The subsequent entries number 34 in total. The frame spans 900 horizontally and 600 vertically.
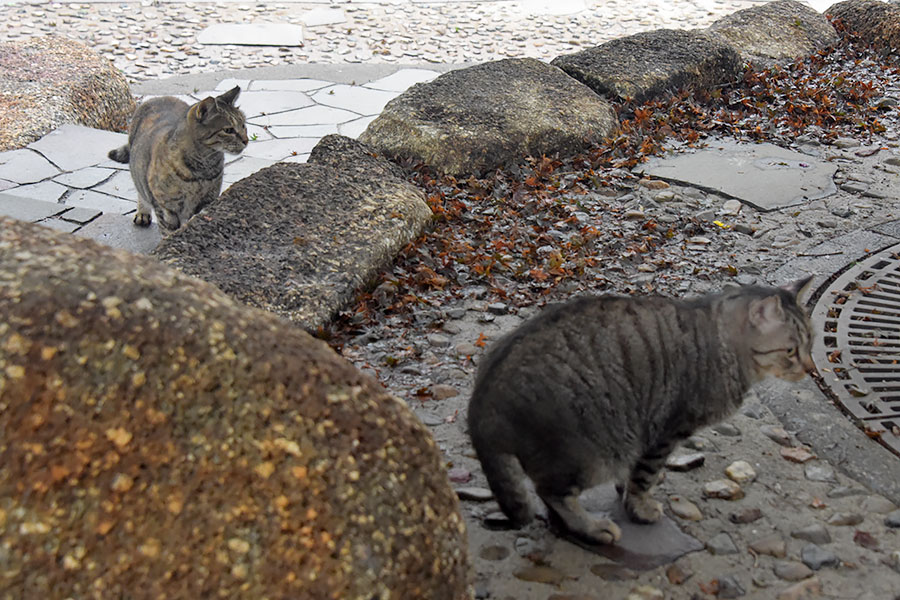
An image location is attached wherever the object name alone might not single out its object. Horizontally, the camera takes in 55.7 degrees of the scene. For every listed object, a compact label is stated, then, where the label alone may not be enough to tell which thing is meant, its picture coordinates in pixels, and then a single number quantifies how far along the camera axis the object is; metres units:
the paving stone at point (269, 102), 7.94
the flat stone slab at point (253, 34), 9.68
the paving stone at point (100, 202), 6.25
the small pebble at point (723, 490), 3.27
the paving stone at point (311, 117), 7.70
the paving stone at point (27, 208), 5.81
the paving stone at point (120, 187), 6.55
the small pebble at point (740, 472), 3.36
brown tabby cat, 5.77
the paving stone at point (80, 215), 5.89
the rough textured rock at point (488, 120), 5.92
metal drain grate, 3.61
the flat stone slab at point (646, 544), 2.95
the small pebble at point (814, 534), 3.03
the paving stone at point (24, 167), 6.48
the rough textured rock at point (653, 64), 7.12
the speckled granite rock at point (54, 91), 7.21
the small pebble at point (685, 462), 3.42
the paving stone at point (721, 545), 3.00
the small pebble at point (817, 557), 2.92
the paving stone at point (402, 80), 8.55
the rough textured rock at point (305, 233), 4.20
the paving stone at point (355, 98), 8.04
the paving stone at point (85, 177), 6.50
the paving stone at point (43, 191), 6.20
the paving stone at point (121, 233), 5.74
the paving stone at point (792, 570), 2.88
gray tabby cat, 2.79
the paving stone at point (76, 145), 6.86
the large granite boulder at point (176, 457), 1.81
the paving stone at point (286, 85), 8.44
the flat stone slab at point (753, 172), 5.70
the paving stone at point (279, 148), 7.03
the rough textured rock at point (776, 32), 8.29
